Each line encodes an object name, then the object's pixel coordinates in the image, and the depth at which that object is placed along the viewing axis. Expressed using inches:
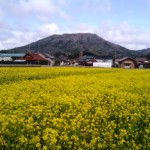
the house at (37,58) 1773.9
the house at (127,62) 1800.7
